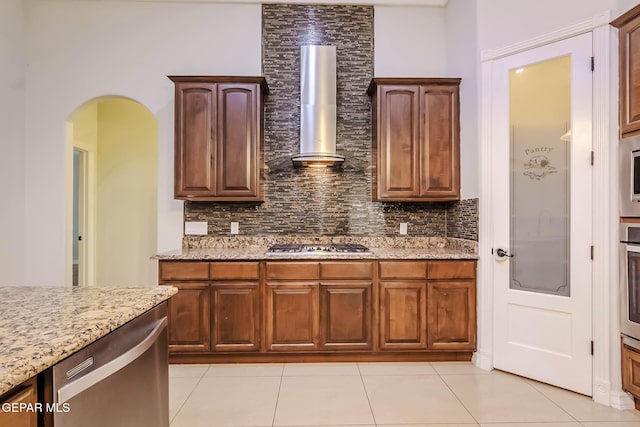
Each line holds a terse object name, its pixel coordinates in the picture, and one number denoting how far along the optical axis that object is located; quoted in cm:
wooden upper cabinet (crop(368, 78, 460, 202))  327
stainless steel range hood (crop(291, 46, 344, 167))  335
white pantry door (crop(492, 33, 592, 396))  251
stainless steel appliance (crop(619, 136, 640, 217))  224
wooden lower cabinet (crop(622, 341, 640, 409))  224
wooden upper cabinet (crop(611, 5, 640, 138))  224
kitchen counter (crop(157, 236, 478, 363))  297
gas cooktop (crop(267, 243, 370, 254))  314
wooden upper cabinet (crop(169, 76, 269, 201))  323
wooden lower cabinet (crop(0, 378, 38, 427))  74
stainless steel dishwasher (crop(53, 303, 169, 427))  92
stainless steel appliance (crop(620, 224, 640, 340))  224
